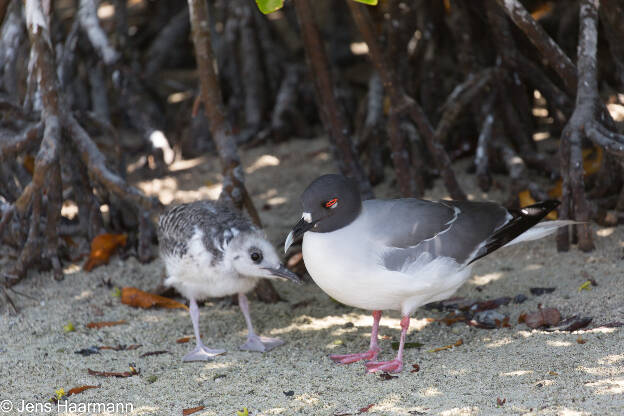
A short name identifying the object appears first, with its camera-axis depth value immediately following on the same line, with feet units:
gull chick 30.19
